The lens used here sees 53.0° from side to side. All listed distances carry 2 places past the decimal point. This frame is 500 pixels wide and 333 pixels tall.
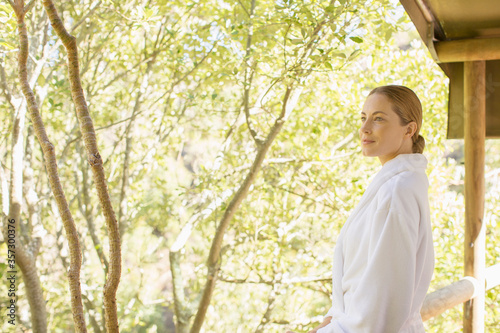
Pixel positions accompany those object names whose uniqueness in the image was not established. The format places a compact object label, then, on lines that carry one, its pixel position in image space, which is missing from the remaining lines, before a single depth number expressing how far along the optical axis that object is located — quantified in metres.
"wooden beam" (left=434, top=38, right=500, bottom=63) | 2.41
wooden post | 2.68
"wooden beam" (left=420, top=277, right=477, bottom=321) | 2.09
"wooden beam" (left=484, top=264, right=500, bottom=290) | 2.79
